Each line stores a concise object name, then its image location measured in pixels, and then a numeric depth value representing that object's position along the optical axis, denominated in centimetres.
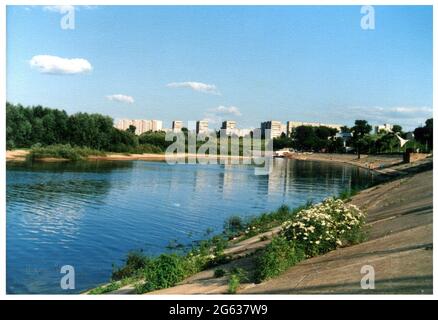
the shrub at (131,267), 1305
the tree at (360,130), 11501
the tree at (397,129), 10770
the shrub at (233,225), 2007
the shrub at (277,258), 888
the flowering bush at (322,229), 990
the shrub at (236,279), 826
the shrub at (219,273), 973
